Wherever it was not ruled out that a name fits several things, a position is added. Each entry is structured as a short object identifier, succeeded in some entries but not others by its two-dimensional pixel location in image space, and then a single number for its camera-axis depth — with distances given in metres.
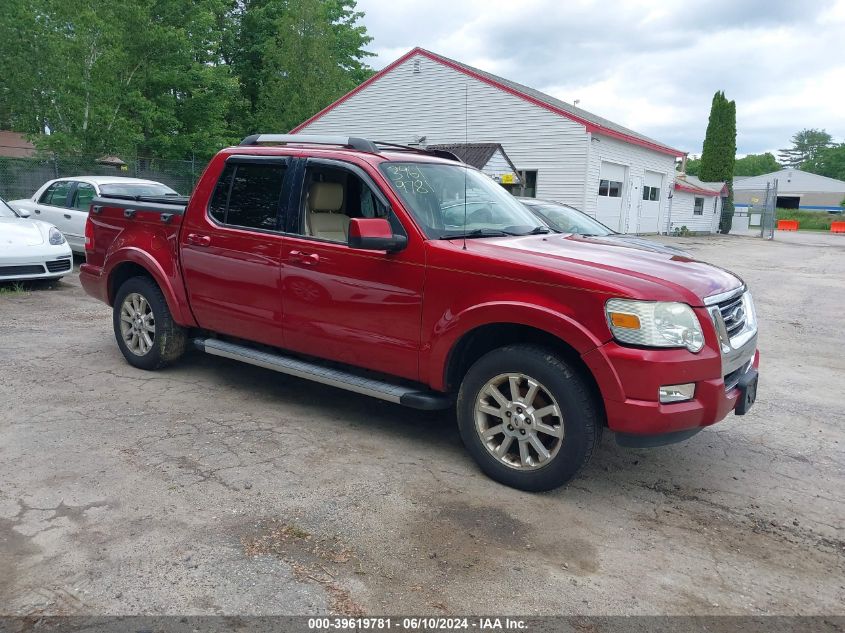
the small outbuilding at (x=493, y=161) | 21.45
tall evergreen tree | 48.94
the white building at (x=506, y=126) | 24.98
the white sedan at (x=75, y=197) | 12.28
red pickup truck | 3.50
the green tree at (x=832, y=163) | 104.44
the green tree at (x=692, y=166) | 116.55
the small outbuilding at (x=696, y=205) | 37.15
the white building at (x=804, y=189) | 84.88
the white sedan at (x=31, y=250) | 9.39
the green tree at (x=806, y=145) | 143.25
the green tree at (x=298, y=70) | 32.72
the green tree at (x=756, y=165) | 135.12
